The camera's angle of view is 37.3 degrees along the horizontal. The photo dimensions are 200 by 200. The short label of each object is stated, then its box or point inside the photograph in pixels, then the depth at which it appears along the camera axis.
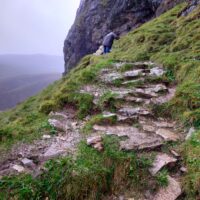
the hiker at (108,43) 25.09
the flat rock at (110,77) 13.98
